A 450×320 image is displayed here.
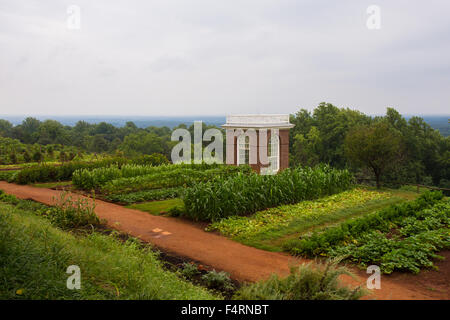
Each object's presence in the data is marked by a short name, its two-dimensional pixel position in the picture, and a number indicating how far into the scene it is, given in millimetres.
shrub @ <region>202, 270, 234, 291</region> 5011
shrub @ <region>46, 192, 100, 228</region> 7703
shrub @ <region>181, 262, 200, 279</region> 5449
